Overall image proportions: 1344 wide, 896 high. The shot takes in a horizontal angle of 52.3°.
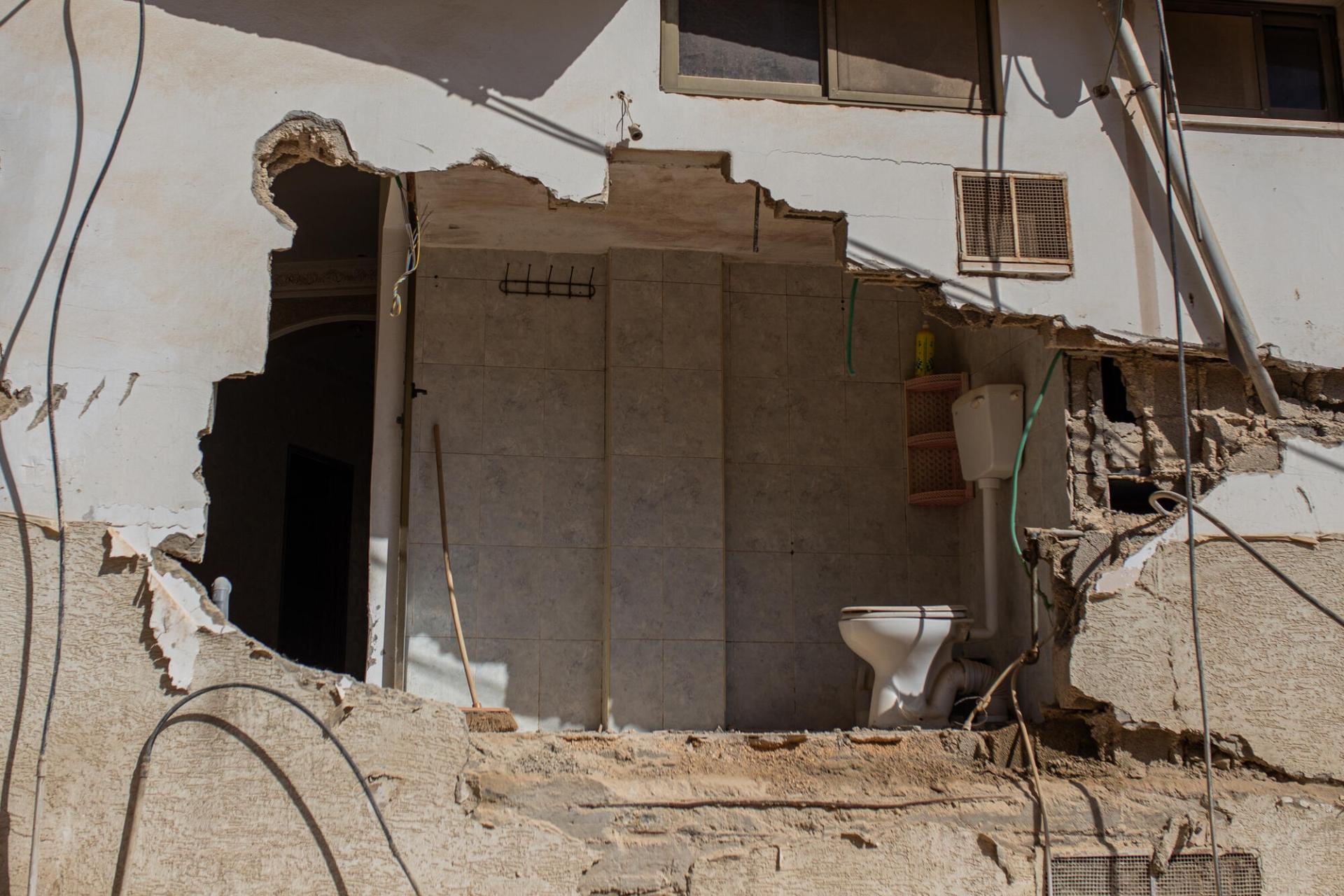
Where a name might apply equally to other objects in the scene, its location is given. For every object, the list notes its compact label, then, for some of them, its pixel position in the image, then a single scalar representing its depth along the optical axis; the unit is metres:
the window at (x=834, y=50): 6.32
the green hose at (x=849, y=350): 7.13
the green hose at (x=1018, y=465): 6.47
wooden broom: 5.78
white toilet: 6.37
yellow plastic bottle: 7.81
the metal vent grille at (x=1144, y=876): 5.71
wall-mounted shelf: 7.61
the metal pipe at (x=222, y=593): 5.46
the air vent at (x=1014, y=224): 6.22
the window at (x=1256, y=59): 6.74
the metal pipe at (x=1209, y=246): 6.22
